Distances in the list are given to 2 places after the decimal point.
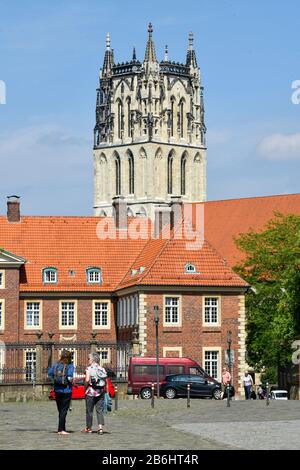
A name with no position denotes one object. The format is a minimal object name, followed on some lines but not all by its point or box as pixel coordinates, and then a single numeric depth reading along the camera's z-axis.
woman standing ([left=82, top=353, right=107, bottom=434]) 28.62
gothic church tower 165.12
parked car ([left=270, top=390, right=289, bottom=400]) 86.82
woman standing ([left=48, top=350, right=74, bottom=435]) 28.00
